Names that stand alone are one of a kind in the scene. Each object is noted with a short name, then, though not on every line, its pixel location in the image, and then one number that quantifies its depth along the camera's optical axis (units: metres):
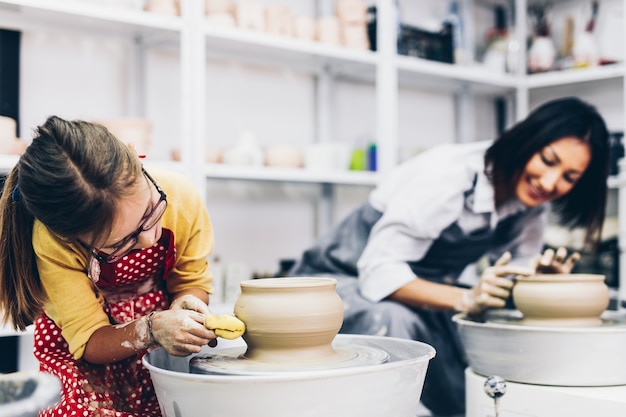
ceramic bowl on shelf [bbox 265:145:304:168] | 2.64
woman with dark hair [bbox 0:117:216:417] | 1.13
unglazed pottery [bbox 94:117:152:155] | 2.22
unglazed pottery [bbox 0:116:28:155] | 2.08
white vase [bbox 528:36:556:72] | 3.46
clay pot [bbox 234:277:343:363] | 1.17
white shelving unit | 2.34
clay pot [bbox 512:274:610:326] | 1.50
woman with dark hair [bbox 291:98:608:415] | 1.99
